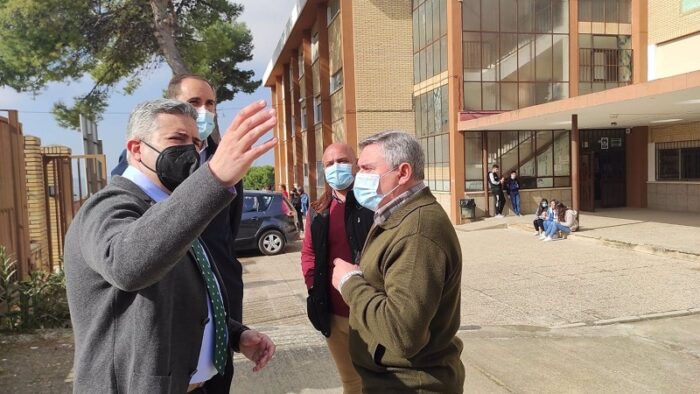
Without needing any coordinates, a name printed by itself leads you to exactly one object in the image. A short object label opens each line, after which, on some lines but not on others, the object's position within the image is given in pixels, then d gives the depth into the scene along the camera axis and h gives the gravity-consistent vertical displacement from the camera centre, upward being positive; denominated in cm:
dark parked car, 1205 -116
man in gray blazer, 122 -20
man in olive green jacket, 177 -41
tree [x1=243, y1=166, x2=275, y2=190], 4416 -21
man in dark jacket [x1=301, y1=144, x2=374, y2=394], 308 -50
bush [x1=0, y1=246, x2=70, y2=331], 522 -128
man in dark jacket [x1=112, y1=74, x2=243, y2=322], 240 -19
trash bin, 1673 -127
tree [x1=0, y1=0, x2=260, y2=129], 1383 +410
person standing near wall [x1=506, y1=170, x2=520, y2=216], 1686 -77
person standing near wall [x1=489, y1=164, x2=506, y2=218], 1670 -69
